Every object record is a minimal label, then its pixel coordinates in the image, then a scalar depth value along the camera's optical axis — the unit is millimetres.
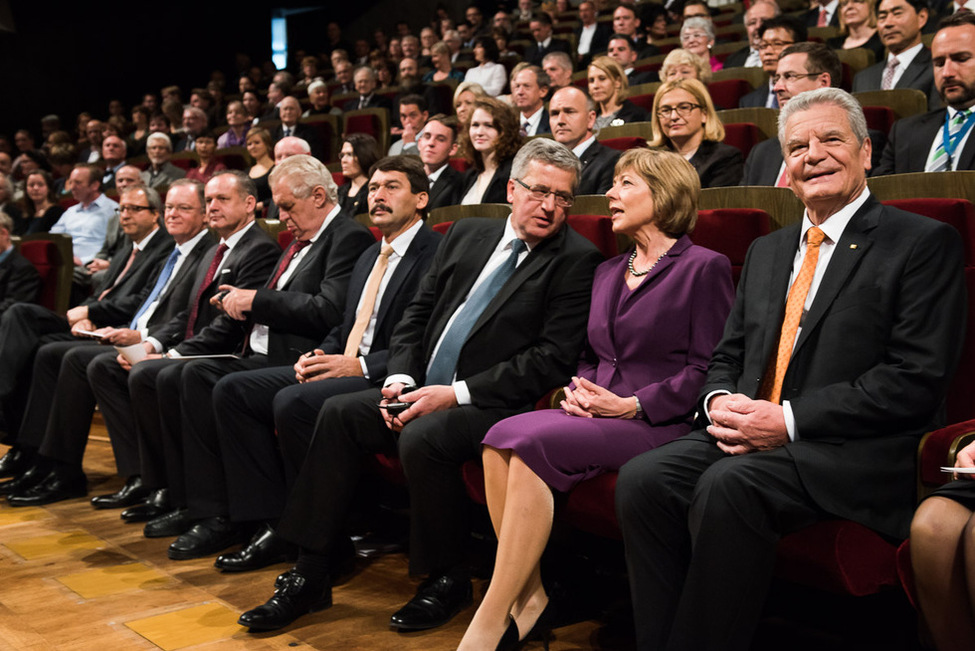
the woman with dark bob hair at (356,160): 3035
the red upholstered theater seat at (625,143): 2521
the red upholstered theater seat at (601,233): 1683
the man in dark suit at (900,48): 2564
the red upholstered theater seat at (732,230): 1493
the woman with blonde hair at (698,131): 2129
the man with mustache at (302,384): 1729
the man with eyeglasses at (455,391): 1441
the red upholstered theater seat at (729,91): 3064
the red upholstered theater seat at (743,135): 2375
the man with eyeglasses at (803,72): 2182
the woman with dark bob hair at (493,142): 2436
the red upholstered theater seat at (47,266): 2955
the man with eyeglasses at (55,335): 2326
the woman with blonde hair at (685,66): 2838
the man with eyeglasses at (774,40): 2723
